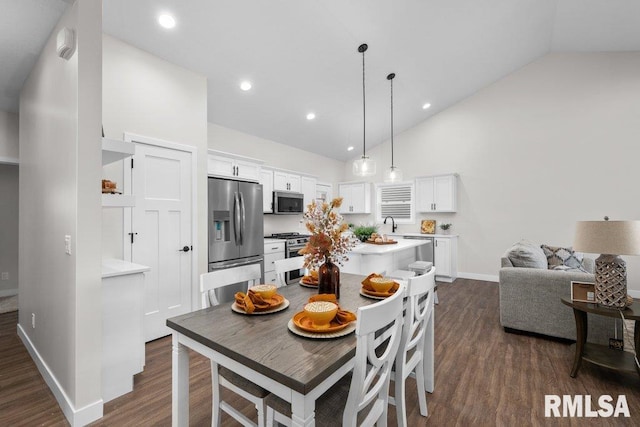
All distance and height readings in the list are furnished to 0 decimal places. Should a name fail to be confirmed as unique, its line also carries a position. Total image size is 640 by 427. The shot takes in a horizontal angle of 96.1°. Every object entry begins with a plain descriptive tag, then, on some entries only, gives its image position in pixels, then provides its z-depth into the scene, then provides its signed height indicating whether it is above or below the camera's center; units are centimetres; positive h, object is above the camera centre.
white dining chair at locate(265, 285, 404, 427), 106 -72
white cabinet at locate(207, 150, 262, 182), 411 +75
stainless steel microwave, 529 +24
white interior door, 297 -16
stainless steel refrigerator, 359 -13
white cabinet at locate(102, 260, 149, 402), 206 -84
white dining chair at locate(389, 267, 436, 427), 154 -72
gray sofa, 271 -96
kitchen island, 328 -53
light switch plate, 184 -19
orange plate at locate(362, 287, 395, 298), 176 -49
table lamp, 198 -25
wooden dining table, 95 -52
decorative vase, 175 -39
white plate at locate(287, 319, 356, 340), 121 -51
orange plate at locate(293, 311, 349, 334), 123 -49
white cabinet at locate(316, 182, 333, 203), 679 +57
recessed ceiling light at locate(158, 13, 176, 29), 276 +189
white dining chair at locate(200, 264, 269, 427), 136 -84
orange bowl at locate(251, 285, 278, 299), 160 -43
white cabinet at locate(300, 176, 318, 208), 602 +59
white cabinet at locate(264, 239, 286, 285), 447 -64
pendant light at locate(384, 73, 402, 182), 438 +60
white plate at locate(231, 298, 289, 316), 150 -51
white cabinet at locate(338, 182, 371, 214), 712 +44
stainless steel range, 492 -52
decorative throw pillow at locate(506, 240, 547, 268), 322 -50
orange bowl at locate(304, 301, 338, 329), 128 -45
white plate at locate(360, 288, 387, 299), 177 -50
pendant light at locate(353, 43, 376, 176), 361 +61
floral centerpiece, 163 -11
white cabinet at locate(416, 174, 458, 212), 592 +44
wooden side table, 212 -110
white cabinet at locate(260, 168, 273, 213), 514 +48
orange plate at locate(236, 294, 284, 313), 152 -49
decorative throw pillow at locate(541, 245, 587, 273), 377 -60
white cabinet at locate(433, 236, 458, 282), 568 -86
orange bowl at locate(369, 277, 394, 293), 180 -44
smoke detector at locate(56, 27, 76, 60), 180 +110
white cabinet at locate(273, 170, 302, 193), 540 +66
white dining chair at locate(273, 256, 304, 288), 224 -41
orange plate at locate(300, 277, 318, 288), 205 -49
